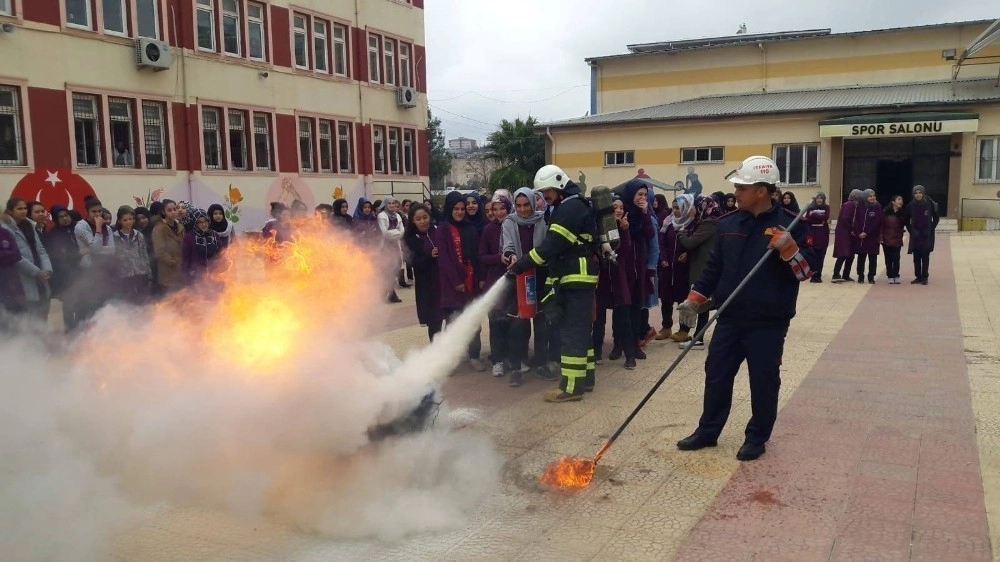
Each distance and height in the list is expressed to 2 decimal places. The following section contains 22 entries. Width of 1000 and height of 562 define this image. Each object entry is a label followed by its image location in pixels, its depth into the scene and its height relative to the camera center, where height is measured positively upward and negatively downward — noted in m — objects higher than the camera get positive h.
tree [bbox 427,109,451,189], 78.44 +5.61
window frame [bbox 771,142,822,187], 31.42 +1.73
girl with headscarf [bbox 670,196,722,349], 8.15 -0.41
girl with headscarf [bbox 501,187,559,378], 7.31 -0.32
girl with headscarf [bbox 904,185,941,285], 13.95 -0.59
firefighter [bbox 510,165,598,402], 6.43 -0.59
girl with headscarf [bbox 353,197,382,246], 12.53 -0.30
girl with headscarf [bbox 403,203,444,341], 7.98 -0.61
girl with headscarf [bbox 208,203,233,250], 9.40 -0.19
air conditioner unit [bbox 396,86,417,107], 29.02 +4.38
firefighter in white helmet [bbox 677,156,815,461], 4.91 -0.64
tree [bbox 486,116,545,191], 47.41 +3.78
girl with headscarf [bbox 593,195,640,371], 7.57 -0.98
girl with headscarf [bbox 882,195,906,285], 14.14 -0.76
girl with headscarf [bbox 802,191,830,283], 11.55 -0.52
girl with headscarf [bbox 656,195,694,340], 8.91 -0.79
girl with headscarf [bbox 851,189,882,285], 14.36 -0.67
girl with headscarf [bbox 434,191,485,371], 7.66 -0.50
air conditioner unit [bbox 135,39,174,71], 19.03 +4.13
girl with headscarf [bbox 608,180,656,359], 8.08 -0.34
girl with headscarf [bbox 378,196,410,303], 13.55 -0.48
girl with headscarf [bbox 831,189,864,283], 14.62 -0.73
